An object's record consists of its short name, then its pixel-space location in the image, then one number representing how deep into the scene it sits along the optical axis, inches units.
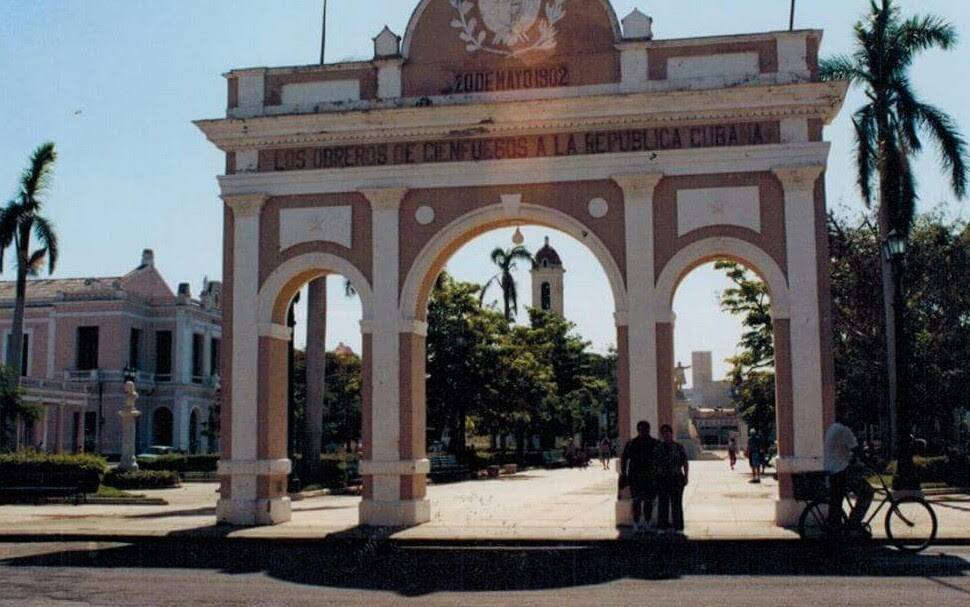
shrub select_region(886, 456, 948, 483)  1031.6
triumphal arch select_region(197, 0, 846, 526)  664.4
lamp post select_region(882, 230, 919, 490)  808.9
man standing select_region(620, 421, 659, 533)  598.2
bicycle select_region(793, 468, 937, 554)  519.2
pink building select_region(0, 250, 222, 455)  2407.7
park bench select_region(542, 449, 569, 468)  2112.5
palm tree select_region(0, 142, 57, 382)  1317.7
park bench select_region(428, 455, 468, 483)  1413.6
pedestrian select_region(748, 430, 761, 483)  1317.2
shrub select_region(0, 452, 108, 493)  1018.7
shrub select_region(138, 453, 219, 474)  1660.9
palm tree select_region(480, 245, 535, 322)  2442.2
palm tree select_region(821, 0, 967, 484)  1045.8
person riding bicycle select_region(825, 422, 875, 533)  514.9
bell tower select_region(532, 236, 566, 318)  3560.5
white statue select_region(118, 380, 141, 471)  1374.3
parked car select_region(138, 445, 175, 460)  2248.8
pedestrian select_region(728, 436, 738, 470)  1798.7
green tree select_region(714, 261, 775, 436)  1427.2
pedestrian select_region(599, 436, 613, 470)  2041.1
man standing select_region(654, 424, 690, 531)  593.3
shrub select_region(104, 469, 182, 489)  1204.5
